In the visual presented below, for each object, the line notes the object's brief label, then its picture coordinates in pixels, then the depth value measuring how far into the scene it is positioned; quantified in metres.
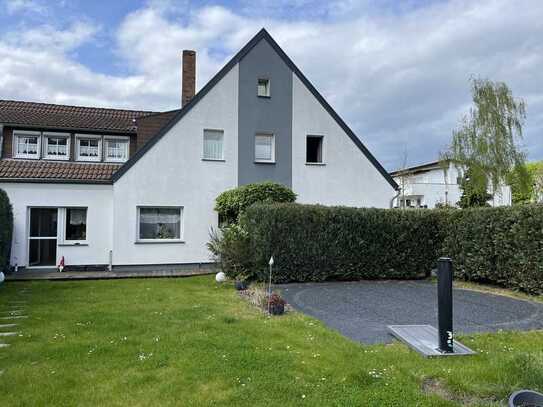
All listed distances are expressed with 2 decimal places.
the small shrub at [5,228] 12.52
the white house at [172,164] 15.12
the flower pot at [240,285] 10.96
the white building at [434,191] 34.56
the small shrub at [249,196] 14.70
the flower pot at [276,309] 7.95
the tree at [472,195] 31.00
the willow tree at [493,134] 30.75
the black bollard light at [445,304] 5.38
